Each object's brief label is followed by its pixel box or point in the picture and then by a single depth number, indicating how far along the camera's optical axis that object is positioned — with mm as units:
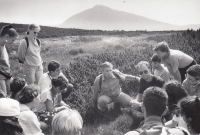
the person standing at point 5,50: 4934
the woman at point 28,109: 3217
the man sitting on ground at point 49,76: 4656
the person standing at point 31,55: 5922
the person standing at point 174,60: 4934
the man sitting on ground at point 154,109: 2186
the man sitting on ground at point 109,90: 5336
